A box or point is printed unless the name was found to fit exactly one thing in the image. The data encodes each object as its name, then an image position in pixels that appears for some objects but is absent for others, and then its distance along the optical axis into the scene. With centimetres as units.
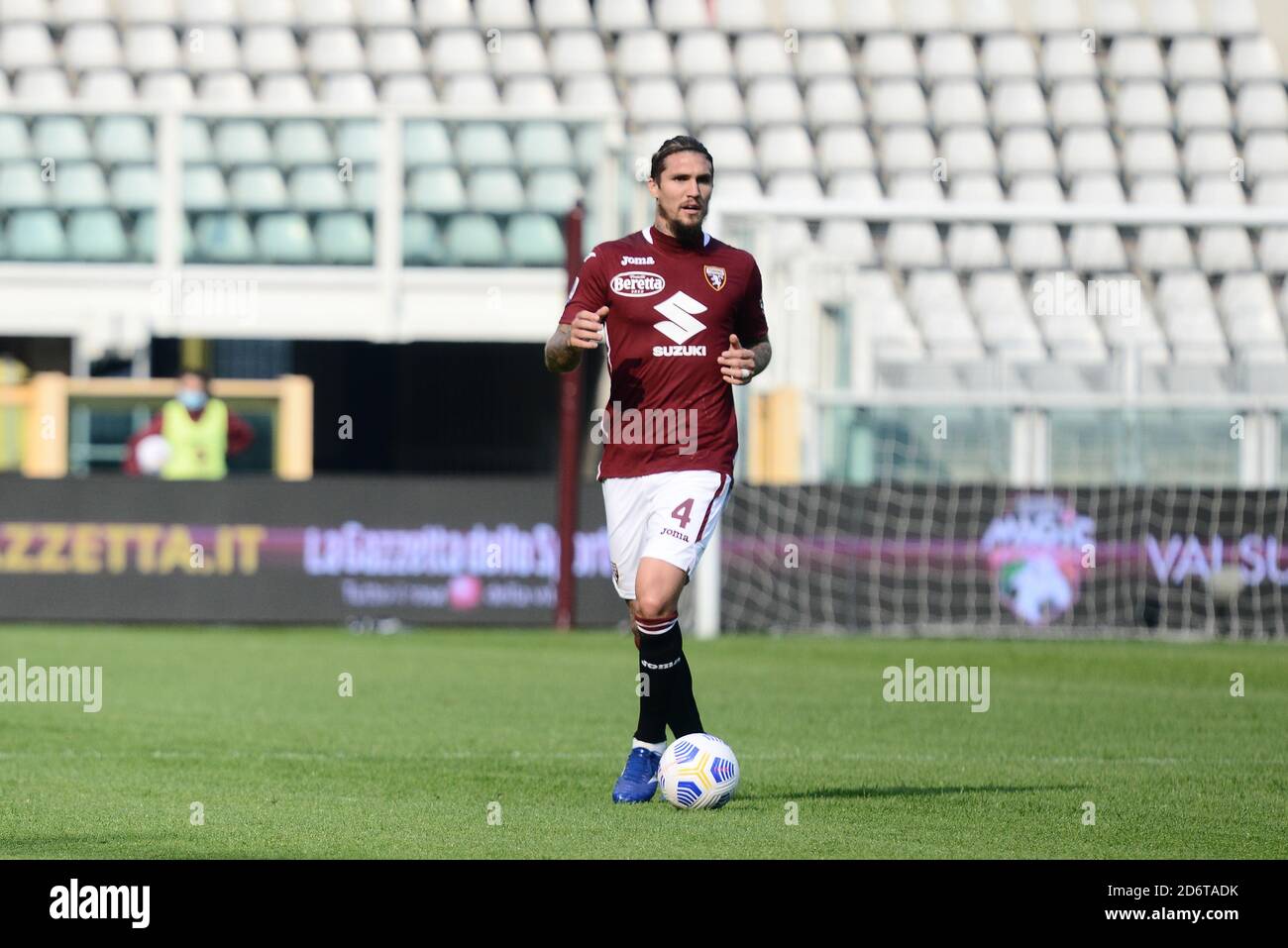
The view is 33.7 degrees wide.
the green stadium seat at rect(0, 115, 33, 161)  2334
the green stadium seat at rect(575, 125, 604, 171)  2258
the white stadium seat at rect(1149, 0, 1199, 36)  2905
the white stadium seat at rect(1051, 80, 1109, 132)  2767
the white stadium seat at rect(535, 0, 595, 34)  2747
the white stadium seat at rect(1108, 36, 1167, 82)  2831
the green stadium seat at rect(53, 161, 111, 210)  2322
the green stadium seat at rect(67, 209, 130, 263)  2294
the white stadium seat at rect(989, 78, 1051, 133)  2758
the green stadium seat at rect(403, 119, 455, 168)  2292
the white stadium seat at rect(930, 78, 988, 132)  2747
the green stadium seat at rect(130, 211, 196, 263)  2281
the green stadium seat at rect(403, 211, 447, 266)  2270
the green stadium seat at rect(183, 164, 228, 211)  2289
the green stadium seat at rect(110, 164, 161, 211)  2319
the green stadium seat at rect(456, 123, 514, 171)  2309
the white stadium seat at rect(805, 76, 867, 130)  2738
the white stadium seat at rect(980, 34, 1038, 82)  2806
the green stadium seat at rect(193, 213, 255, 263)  2280
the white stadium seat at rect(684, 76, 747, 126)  2708
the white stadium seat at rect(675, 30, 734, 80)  2747
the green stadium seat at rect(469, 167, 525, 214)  2305
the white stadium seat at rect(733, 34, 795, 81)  2772
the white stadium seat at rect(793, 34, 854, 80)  2786
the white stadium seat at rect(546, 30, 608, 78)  2712
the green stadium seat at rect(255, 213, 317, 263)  2288
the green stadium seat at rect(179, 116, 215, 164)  2305
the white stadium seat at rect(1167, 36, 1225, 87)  2838
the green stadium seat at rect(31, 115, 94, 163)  2347
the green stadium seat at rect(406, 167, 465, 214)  2288
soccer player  716
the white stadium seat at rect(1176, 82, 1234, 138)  2777
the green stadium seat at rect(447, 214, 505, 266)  2280
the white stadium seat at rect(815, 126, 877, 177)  2694
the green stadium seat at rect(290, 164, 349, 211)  2300
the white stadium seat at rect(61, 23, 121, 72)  2662
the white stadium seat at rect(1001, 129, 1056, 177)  2711
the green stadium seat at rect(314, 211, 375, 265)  2280
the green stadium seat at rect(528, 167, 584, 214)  2295
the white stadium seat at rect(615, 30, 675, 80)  2728
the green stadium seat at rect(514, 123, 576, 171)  2295
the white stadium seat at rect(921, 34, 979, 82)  2794
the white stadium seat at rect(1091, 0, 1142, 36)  2878
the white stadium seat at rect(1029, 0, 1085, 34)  2884
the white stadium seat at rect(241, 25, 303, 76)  2666
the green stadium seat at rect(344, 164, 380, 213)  2292
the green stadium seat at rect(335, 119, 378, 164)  2297
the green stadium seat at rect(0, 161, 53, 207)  2319
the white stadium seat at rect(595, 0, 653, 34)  2775
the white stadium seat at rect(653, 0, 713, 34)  2803
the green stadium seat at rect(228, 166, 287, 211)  2300
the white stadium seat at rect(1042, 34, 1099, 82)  2822
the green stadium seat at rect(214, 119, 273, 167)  2308
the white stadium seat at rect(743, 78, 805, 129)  2723
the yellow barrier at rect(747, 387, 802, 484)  1834
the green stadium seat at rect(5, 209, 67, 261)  2303
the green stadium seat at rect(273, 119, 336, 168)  2308
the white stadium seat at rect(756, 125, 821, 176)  2670
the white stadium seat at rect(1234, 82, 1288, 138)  2783
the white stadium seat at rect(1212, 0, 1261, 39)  2911
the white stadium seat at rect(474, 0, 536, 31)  2731
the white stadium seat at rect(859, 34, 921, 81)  2783
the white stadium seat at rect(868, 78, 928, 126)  2742
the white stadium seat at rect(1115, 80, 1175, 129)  2772
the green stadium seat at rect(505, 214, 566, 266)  2294
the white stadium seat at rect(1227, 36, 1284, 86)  2845
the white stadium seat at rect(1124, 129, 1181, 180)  2723
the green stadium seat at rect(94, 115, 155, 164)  2358
